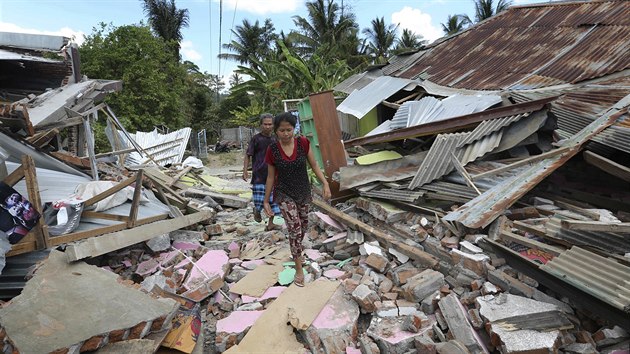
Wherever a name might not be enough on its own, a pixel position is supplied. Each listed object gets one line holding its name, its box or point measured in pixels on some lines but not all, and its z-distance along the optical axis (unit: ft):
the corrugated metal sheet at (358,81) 33.19
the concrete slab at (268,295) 10.36
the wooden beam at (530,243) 8.11
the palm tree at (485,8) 84.05
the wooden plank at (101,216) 12.53
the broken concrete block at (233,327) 8.62
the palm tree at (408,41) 89.35
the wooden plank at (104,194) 12.57
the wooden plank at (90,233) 10.63
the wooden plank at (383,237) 9.98
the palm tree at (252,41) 86.28
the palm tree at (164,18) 80.84
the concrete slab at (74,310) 6.64
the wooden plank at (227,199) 22.66
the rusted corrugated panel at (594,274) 6.33
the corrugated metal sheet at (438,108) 18.62
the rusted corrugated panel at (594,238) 7.59
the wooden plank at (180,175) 25.64
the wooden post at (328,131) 16.75
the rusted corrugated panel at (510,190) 9.72
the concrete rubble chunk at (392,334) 7.43
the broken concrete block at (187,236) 15.39
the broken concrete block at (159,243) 13.94
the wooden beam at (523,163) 10.97
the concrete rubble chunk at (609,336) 6.27
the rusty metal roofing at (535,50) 20.09
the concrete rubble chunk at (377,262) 10.40
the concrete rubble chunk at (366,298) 8.79
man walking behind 14.79
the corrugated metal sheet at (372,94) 26.43
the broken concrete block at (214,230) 16.72
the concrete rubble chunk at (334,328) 8.05
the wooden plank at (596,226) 7.29
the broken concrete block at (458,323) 6.99
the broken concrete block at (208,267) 11.58
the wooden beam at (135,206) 12.97
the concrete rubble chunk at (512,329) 6.37
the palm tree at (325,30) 73.97
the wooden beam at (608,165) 9.43
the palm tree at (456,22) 87.76
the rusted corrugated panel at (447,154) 12.90
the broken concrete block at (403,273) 9.59
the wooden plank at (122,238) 9.63
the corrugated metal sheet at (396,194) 12.55
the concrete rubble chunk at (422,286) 8.74
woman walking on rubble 9.85
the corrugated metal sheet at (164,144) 41.68
